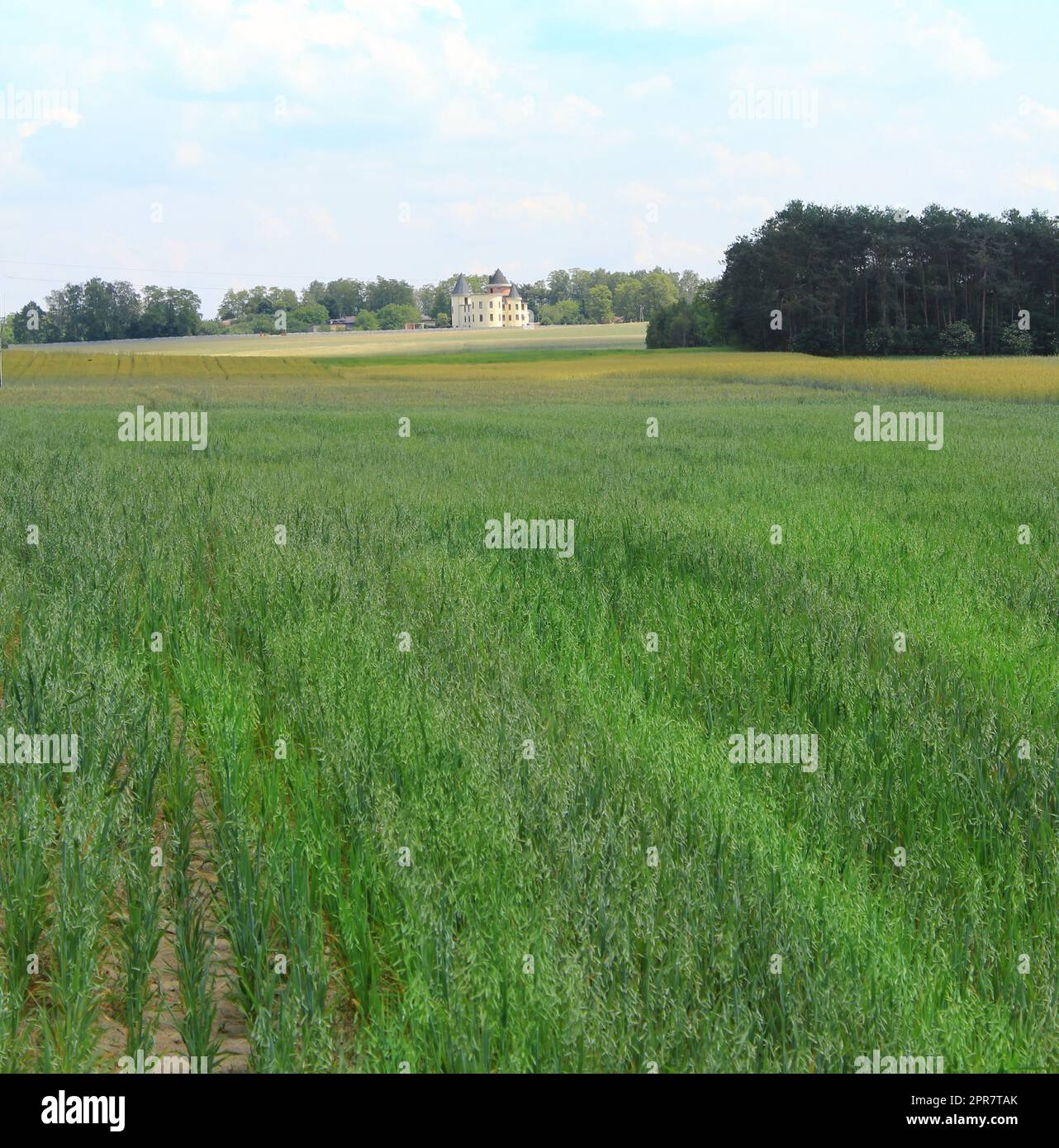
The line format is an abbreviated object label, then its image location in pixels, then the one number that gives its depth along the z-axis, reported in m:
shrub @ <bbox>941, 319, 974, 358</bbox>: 80.81
